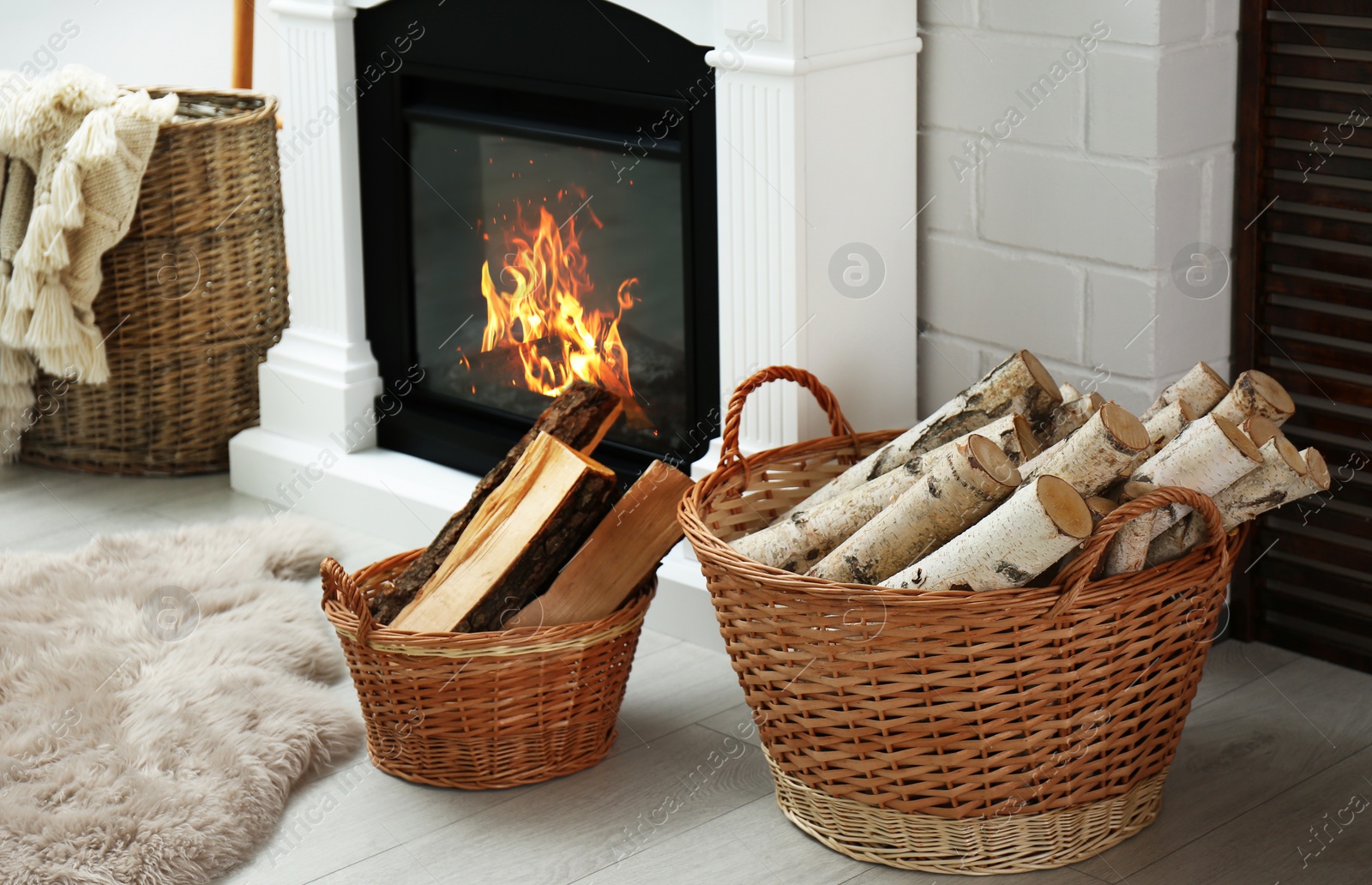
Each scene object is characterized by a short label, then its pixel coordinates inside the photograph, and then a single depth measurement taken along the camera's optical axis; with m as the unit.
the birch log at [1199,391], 3.41
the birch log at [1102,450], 3.25
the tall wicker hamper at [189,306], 4.29
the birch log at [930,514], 3.25
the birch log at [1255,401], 3.36
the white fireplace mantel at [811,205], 3.63
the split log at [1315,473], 3.25
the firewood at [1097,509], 3.25
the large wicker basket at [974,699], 3.20
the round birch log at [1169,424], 3.36
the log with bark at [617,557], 3.49
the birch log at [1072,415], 3.41
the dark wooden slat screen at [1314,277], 3.54
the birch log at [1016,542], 3.17
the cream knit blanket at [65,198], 4.15
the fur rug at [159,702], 3.36
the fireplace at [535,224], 3.83
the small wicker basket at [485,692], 3.41
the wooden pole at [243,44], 4.75
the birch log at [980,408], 3.44
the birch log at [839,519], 3.37
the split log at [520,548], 3.48
